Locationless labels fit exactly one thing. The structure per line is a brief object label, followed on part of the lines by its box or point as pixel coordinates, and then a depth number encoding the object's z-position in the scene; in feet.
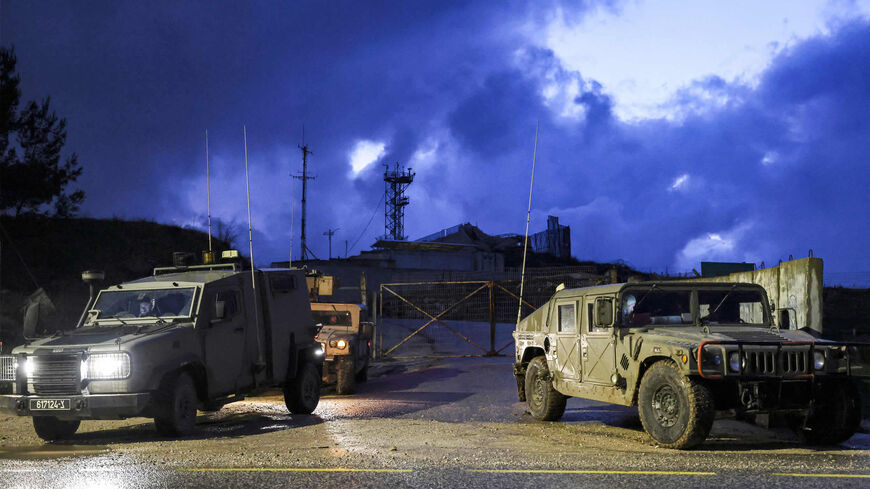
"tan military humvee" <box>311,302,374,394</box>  50.08
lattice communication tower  230.68
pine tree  96.17
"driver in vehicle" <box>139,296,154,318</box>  35.34
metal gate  83.66
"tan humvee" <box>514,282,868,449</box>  27.02
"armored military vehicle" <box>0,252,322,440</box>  30.68
